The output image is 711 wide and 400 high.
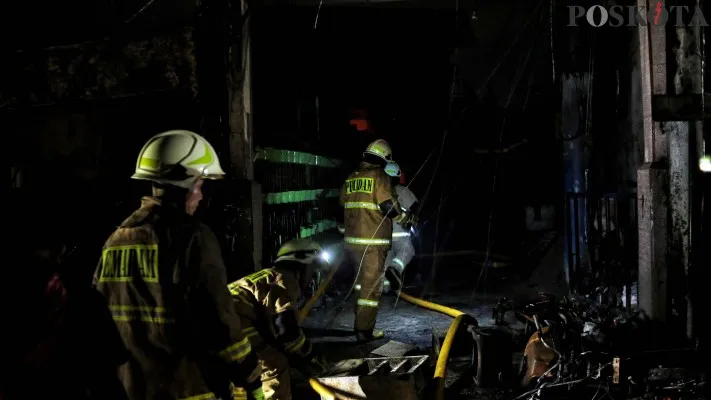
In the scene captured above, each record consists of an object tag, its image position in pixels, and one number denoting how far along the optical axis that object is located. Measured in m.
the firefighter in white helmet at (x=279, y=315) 3.59
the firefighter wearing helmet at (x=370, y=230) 7.02
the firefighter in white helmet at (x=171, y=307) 2.81
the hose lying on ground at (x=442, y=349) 4.13
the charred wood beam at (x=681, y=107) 6.01
